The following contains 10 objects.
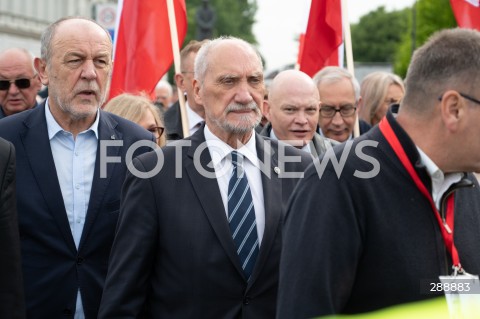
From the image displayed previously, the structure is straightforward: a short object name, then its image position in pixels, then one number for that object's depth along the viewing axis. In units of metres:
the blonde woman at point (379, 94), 9.41
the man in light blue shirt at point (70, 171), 5.03
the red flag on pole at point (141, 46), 8.88
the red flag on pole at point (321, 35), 9.25
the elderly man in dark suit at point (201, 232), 4.48
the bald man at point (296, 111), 7.20
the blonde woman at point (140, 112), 7.07
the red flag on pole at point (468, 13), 9.07
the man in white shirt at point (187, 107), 8.41
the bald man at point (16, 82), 7.74
